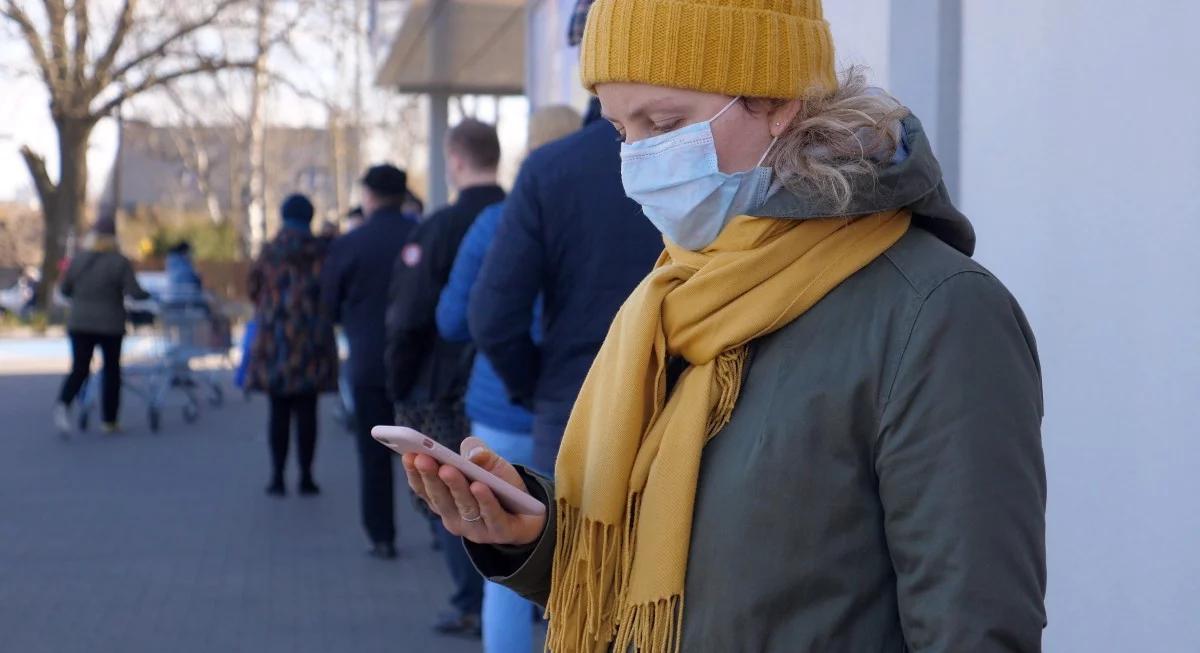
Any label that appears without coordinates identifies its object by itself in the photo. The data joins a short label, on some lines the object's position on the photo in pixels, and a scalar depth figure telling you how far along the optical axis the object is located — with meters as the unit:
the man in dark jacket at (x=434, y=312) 5.45
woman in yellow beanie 1.52
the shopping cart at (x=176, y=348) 12.44
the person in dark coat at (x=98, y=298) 11.27
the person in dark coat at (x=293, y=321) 8.39
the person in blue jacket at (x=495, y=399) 4.16
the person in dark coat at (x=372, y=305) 6.89
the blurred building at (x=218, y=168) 51.09
